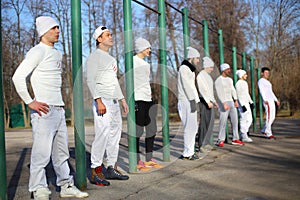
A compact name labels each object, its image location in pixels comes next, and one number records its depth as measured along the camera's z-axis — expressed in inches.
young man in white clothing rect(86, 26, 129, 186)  205.8
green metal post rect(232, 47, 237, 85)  446.3
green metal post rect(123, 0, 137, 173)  239.5
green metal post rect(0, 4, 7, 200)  156.2
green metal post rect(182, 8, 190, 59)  326.3
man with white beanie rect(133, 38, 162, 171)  253.9
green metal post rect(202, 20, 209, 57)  377.1
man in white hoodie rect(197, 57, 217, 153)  317.1
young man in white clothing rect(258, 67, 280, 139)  437.7
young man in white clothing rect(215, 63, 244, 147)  381.1
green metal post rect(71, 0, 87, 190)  195.0
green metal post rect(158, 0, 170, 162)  287.0
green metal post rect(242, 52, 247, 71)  511.2
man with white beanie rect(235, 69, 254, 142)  427.2
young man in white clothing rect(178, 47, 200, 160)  287.4
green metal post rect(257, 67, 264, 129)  580.4
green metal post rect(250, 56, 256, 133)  567.5
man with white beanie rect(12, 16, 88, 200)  162.7
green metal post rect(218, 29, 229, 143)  414.0
